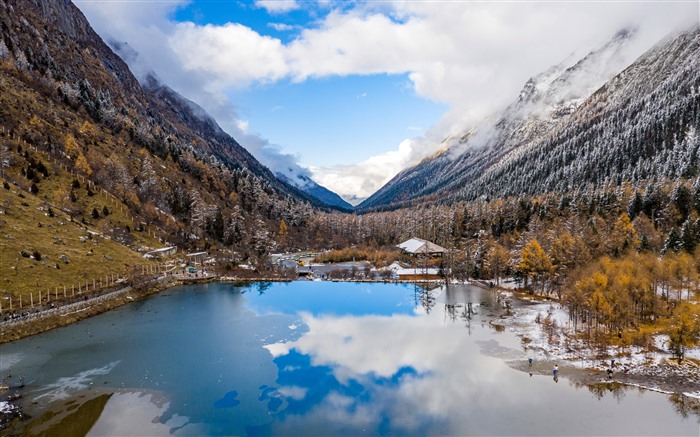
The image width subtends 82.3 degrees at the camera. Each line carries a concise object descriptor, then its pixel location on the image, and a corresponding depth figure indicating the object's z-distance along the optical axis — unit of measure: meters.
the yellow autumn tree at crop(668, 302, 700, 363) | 38.94
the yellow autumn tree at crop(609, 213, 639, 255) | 69.75
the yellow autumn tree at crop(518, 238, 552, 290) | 70.38
